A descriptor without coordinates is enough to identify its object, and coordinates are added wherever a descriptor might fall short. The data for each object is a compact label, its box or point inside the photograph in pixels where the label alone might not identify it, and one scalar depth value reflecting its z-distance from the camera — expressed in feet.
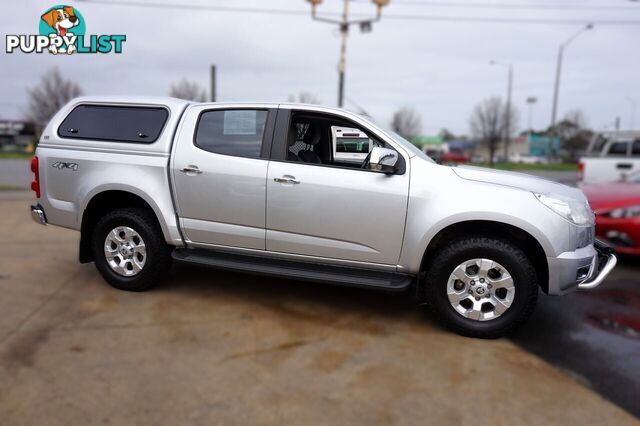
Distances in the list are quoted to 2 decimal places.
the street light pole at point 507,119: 109.74
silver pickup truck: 12.05
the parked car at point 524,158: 201.34
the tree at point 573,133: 175.32
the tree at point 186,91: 113.71
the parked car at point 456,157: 146.22
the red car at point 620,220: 17.89
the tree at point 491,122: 138.52
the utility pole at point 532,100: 182.46
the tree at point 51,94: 119.85
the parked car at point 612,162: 33.78
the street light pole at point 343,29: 50.85
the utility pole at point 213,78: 65.51
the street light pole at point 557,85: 93.40
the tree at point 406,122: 171.73
